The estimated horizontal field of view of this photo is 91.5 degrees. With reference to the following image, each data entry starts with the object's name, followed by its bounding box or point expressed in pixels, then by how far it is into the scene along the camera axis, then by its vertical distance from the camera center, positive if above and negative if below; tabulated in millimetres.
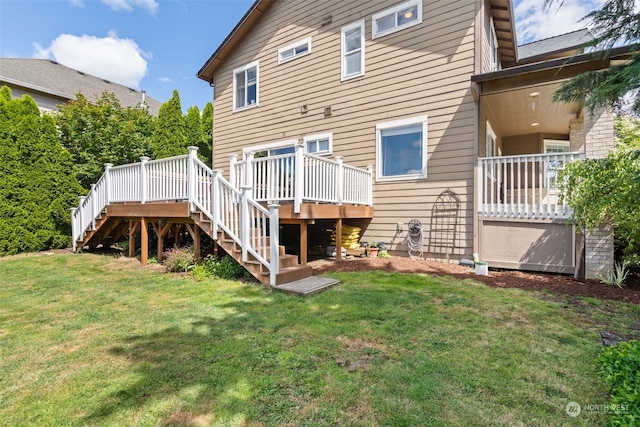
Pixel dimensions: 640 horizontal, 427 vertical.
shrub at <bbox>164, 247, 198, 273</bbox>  6215 -997
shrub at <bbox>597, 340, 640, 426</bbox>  1891 -1204
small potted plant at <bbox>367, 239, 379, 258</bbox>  7722 -981
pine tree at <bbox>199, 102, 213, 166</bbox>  15333 +4072
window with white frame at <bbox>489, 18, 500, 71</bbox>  8258 +4594
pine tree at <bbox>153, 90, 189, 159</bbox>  12508 +3294
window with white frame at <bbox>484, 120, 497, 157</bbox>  8234 +1984
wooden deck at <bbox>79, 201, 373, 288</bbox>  5211 -290
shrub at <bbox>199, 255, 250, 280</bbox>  5660 -1056
